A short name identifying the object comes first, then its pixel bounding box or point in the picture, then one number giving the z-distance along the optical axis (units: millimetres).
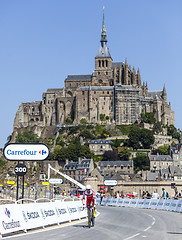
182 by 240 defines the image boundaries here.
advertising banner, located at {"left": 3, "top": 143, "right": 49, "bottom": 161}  27138
